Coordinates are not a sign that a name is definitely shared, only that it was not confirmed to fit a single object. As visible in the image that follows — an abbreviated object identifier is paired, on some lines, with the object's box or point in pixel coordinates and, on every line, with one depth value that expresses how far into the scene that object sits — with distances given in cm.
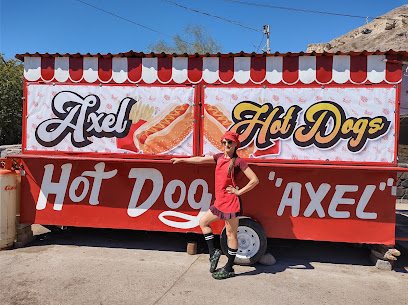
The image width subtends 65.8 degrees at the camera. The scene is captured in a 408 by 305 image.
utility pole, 2655
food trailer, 492
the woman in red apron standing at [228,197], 443
